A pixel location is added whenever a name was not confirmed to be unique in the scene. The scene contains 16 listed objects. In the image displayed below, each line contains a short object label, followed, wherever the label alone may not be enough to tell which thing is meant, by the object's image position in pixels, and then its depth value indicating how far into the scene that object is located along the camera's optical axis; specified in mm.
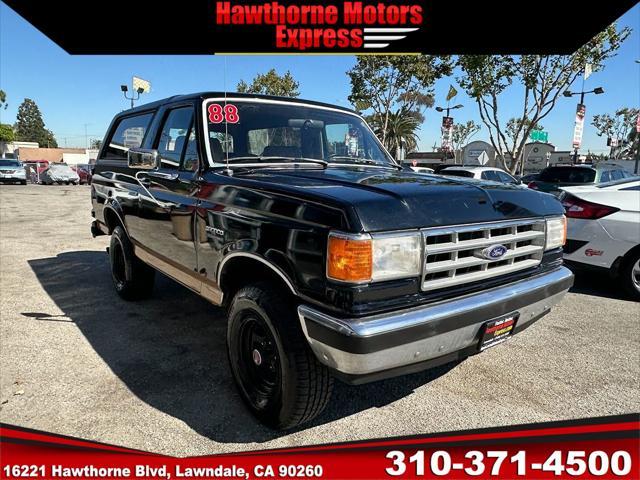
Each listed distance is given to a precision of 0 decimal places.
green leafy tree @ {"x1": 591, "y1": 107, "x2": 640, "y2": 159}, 59484
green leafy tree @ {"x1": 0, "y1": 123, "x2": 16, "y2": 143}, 63294
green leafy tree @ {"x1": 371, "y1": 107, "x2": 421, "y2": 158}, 24144
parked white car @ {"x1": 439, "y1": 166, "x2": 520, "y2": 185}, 10719
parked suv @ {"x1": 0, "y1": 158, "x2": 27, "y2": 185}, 23625
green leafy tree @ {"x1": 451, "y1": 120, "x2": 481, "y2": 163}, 68312
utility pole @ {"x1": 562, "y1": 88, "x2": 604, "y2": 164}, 19438
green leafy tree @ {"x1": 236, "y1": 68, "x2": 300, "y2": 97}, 24562
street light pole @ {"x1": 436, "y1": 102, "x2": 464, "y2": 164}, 26734
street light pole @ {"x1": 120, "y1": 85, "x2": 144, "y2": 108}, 21436
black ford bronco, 1874
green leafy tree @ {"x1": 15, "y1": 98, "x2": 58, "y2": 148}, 111688
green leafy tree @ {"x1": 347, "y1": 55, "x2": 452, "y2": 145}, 18750
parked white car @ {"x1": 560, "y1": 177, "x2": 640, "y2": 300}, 4723
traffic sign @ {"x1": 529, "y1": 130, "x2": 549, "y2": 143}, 20219
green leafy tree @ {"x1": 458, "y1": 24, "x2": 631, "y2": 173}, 13867
